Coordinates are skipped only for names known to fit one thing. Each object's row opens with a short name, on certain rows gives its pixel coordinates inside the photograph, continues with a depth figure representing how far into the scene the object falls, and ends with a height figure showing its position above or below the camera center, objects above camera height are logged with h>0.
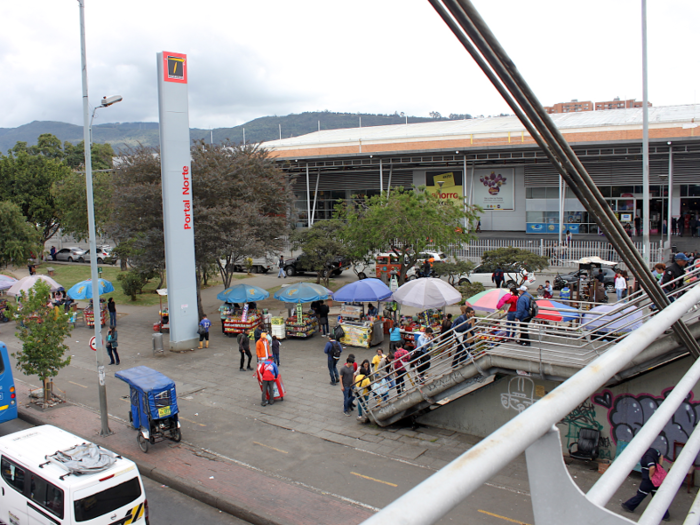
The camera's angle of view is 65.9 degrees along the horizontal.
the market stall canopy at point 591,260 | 27.69 -2.26
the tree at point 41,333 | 15.87 -3.13
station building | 38.94 +4.26
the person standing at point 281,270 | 38.53 -3.37
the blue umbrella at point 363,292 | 21.23 -2.84
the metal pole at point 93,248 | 13.62 -0.55
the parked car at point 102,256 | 49.86 -2.75
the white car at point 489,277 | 26.36 -3.09
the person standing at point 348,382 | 15.07 -4.49
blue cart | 13.02 -4.44
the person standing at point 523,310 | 12.74 -2.18
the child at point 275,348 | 18.34 -4.24
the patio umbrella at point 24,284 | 27.20 -2.83
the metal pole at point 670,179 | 35.38 +2.36
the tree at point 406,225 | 26.83 -0.26
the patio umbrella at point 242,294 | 23.64 -3.13
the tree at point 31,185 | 49.16 +4.00
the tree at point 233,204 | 24.95 +0.97
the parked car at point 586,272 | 27.84 -3.30
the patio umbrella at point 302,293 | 22.62 -3.00
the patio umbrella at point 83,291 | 25.89 -3.09
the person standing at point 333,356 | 17.14 -4.29
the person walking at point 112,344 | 20.34 -4.42
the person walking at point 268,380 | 15.59 -4.56
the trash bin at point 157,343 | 21.77 -4.76
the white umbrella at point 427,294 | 19.28 -2.71
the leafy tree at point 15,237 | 37.00 -0.61
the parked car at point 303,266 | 33.06 -2.89
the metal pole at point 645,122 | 18.39 +3.38
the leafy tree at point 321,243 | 31.83 -1.28
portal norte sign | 21.28 +1.13
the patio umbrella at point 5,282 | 29.95 -2.98
